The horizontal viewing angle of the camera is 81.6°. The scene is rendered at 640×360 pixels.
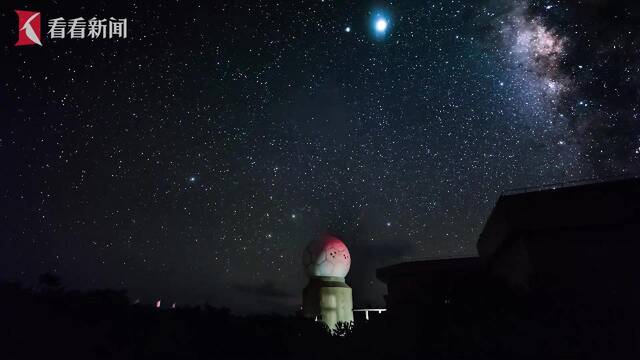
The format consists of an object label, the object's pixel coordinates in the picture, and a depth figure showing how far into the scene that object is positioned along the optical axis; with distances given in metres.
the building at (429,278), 18.36
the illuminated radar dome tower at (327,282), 28.42
